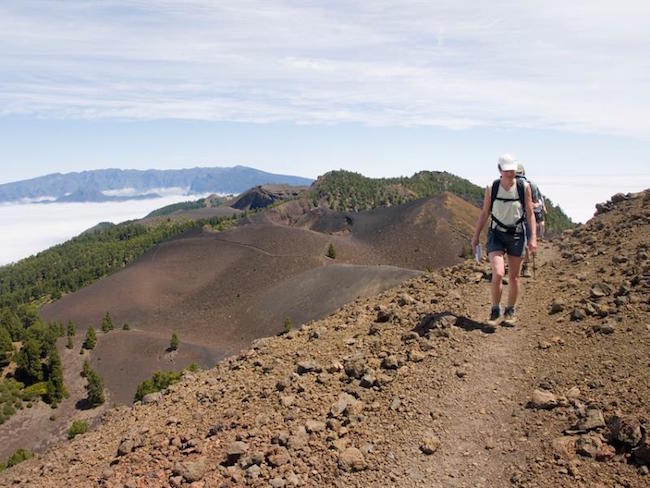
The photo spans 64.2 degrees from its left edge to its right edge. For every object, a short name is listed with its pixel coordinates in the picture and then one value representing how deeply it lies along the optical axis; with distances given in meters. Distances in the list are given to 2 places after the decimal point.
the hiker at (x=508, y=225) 8.14
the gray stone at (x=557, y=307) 8.84
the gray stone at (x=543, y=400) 6.08
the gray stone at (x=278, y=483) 5.39
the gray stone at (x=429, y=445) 5.73
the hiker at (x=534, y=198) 8.37
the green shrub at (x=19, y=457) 21.06
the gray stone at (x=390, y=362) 7.47
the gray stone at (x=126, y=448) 6.74
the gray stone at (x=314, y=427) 6.21
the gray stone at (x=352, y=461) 5.57
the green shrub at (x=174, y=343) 52.16
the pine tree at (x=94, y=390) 44.62
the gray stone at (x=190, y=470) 5.69
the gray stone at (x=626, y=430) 5.17
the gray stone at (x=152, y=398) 9.12
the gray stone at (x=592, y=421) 5.53
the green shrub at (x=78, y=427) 25.12
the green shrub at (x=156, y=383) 25.69
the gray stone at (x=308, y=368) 7.86
